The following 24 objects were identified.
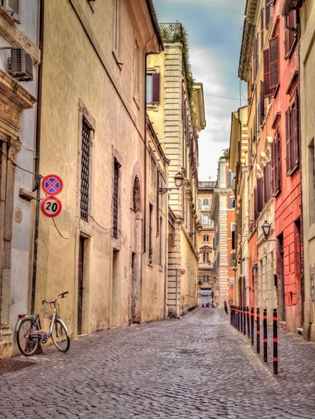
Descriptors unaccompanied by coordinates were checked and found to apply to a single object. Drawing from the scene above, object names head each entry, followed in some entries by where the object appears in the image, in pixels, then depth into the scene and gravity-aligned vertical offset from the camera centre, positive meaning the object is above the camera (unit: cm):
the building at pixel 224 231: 7406 +763
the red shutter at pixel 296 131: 1703 +426
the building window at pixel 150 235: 2730 +260
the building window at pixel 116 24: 2034 +816
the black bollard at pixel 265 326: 980 -35
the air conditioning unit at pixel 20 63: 1063 +364
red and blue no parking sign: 1132 +188
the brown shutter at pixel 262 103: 2558 +749
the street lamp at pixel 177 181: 3081 +542
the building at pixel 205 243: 9781 +844
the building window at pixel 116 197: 2034 +306
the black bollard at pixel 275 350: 879 -62
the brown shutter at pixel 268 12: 2488 +1051
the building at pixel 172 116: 3666 +979
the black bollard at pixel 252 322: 1334 -42
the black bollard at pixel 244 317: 1645 -38
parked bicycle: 1077 -54
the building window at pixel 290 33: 1705 +708
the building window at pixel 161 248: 3152 +238
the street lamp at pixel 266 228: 2244 +239
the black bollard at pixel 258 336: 1173 -59
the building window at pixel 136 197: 2431 +363
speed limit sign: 1145 +154
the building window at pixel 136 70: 2431 +811
